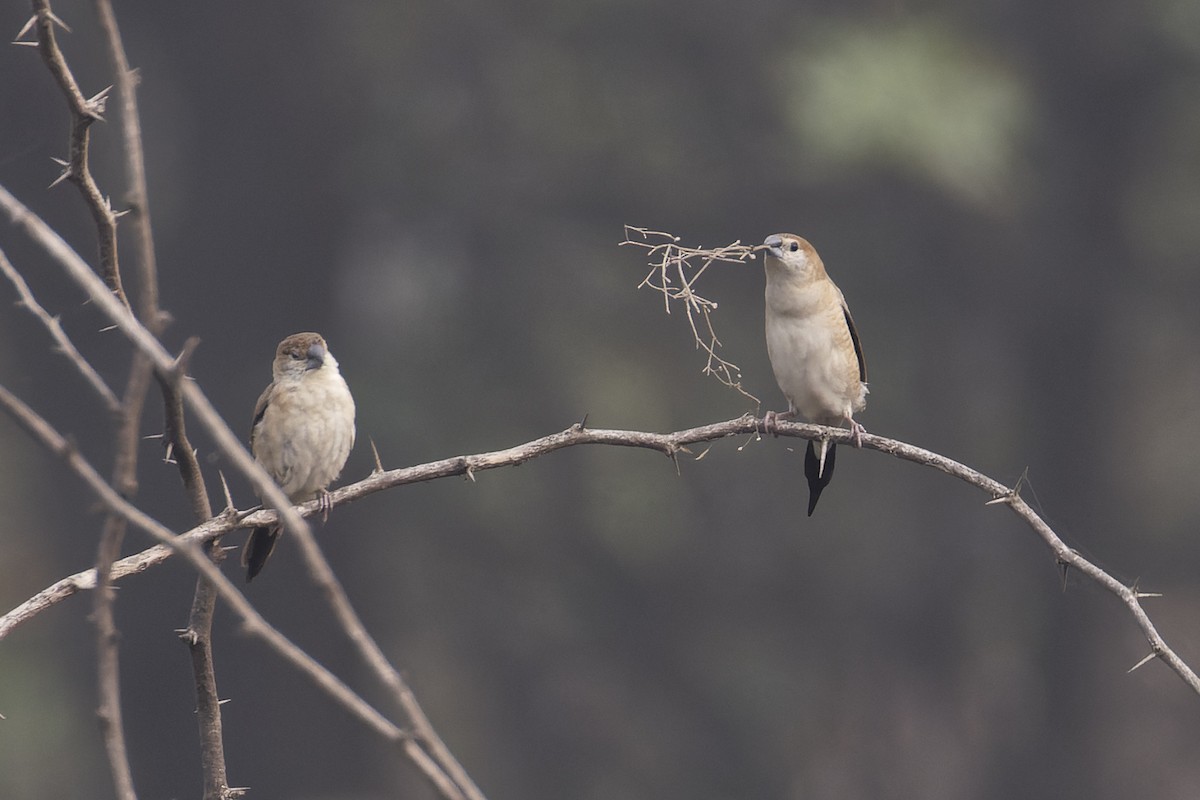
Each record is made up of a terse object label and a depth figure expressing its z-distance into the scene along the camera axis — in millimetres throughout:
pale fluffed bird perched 7058
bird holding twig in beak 7027
